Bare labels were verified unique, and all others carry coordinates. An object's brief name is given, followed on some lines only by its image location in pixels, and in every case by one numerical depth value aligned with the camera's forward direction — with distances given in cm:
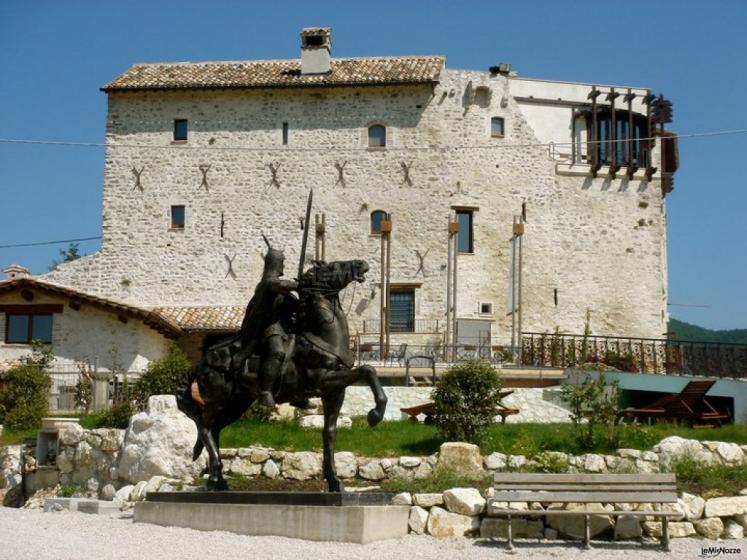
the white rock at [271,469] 1744
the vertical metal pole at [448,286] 3544
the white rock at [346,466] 1712
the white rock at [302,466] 1728
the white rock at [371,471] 1705
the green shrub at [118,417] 2059
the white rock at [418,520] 1295
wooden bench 1241
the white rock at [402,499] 1323
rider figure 1283
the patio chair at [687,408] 2216
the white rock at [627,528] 1283
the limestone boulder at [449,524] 1285
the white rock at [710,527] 1317
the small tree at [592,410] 1833
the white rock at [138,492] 1634
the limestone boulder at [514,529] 1286
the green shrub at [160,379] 2236
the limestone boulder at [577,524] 1281
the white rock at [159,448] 1750
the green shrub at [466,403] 1862
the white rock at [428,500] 1325
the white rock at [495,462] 1694
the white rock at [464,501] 1300
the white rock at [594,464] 1683
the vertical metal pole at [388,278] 3425
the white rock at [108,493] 1800
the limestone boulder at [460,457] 1688
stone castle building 3675
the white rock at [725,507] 1337
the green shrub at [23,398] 2330
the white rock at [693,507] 1333
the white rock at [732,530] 1319
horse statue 1266
